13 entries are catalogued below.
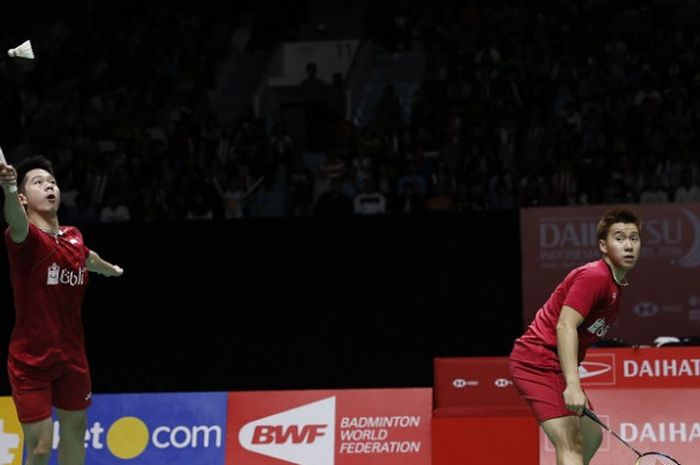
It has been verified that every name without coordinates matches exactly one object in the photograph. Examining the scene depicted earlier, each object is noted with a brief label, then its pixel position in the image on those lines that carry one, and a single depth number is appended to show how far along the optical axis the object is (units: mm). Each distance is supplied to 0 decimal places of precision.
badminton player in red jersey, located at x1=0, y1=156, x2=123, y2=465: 13067
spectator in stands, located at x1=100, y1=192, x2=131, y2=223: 28515
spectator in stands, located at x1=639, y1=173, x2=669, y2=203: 25934
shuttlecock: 12287
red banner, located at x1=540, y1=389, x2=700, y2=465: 17820
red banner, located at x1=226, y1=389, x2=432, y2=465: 18175
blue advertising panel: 18330
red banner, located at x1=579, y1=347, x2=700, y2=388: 18855
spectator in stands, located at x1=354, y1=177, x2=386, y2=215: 27479
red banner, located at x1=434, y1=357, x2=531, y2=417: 19365
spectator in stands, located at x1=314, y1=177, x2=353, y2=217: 27325
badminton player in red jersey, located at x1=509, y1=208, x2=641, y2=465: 12217
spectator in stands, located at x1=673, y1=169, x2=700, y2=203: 25887
